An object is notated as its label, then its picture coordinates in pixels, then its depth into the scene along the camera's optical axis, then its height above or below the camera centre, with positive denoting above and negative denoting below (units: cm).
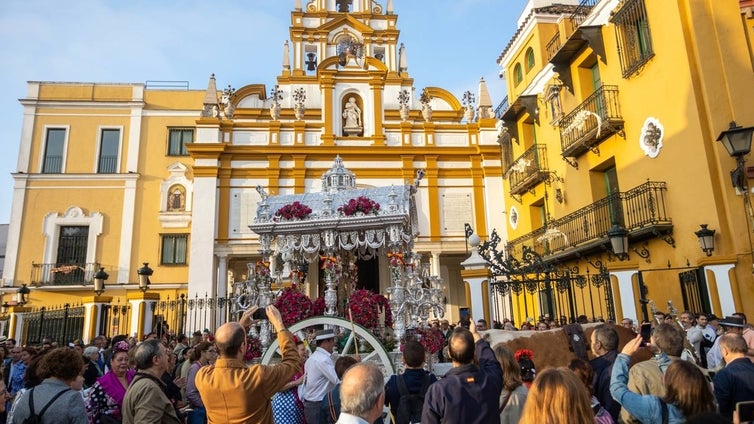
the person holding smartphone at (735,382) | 400 -59
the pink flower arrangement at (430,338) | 846 -36
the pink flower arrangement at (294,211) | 1057 +224
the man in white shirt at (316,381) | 555 -65
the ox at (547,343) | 718 -42
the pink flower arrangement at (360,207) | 1040 +222
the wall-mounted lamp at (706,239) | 1100 +143
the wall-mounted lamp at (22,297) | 1897 +137
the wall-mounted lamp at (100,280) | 1571 +144
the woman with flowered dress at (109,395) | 452 -59
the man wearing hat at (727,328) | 681 -33
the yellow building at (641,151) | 1114 +438
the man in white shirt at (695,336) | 819 -45
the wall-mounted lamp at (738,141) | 982 +314
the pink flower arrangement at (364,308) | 873 +18
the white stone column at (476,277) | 1117 +83
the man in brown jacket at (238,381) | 345 -39
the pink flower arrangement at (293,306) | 891 +26
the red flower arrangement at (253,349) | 941 -48
